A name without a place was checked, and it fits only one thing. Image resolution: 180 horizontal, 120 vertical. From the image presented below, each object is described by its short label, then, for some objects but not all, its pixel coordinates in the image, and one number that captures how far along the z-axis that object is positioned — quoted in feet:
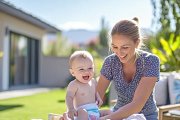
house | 40.81
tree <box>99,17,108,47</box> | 108.57
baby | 7.59
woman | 7.66
